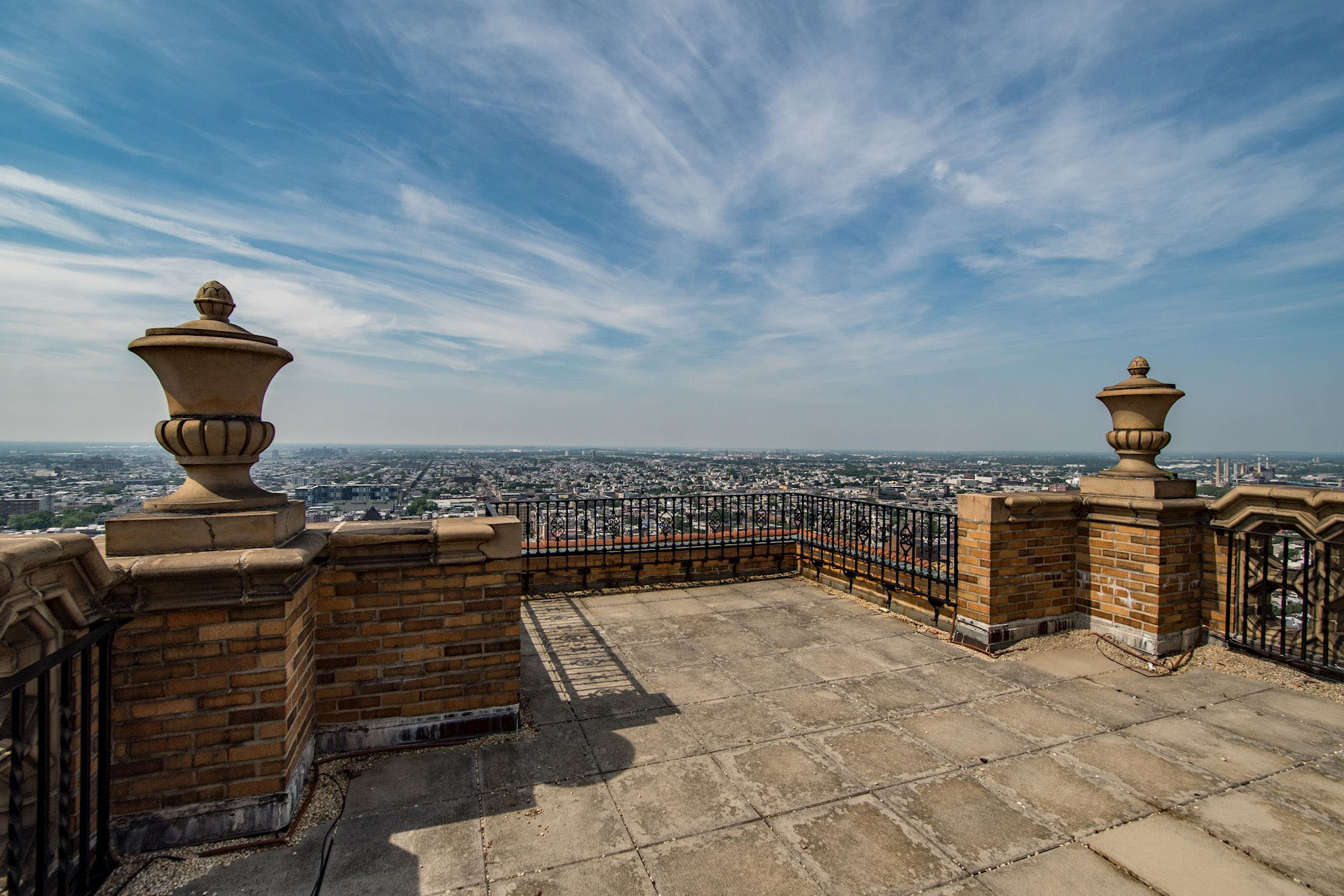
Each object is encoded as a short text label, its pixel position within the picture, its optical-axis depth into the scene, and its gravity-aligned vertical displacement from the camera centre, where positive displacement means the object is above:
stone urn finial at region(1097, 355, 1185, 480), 5.23 +0.30
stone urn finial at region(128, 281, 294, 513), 2.81 +0.19
